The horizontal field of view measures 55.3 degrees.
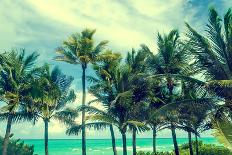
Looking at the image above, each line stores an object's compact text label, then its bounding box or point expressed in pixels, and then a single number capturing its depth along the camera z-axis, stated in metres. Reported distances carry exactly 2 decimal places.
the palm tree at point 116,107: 13.52
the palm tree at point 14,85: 14.38
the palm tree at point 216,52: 9.31
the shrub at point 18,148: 18.26
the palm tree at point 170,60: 14.21
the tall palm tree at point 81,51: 16.49
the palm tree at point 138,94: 14.37
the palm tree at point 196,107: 9.54
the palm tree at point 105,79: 14.65
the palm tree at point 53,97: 15.89
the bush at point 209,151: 17.10
